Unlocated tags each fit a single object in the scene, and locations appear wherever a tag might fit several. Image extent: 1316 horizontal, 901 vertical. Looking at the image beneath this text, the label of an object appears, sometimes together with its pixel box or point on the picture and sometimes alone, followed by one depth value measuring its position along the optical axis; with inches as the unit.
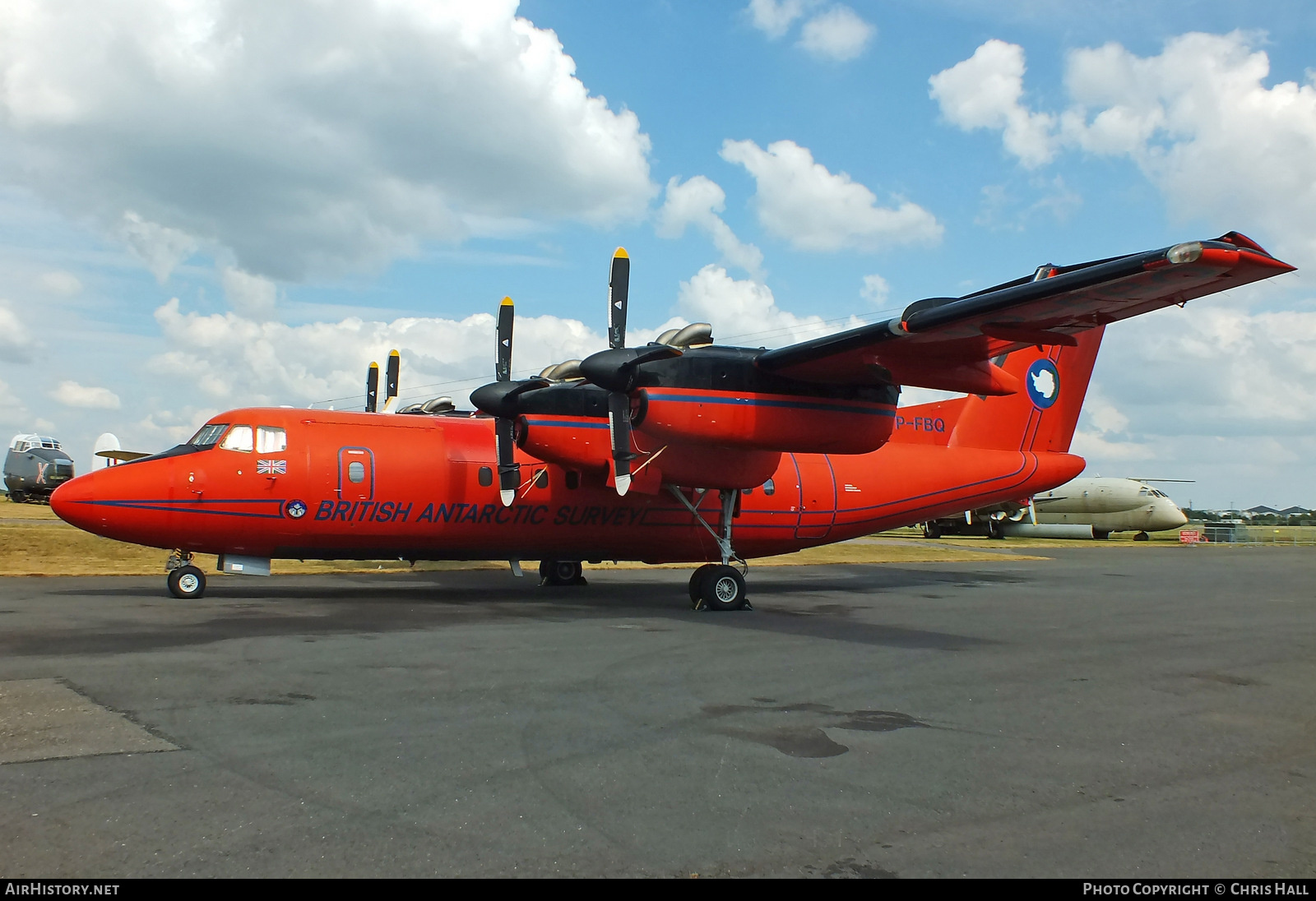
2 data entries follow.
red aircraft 517.7
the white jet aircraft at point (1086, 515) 1993.1
